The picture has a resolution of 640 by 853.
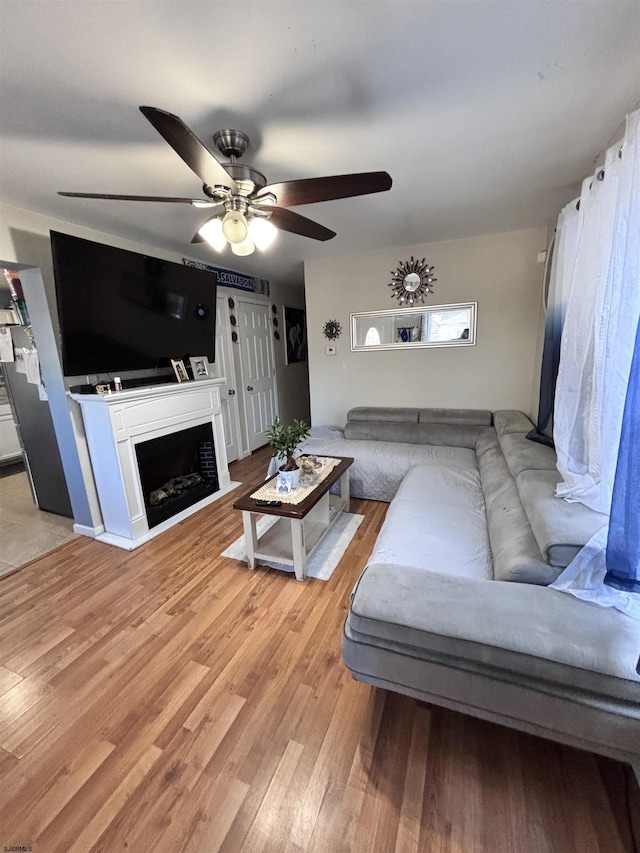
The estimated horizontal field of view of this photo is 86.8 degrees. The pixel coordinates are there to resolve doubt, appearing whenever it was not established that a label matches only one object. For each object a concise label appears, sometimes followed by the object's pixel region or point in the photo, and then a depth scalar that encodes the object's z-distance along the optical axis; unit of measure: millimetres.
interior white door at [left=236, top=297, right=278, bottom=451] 4418
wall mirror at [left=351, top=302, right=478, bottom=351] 3459
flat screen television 2115
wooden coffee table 2029
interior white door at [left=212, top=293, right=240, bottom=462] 3924
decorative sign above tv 3673
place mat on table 2145
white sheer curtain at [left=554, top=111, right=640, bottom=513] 1127
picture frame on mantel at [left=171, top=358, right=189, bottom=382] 3100
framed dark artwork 5412
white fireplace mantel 2418
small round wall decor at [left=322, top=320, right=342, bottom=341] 3908
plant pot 2217
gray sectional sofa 931
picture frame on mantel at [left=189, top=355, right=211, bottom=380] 3387
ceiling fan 1258
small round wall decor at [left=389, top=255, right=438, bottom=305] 3465
